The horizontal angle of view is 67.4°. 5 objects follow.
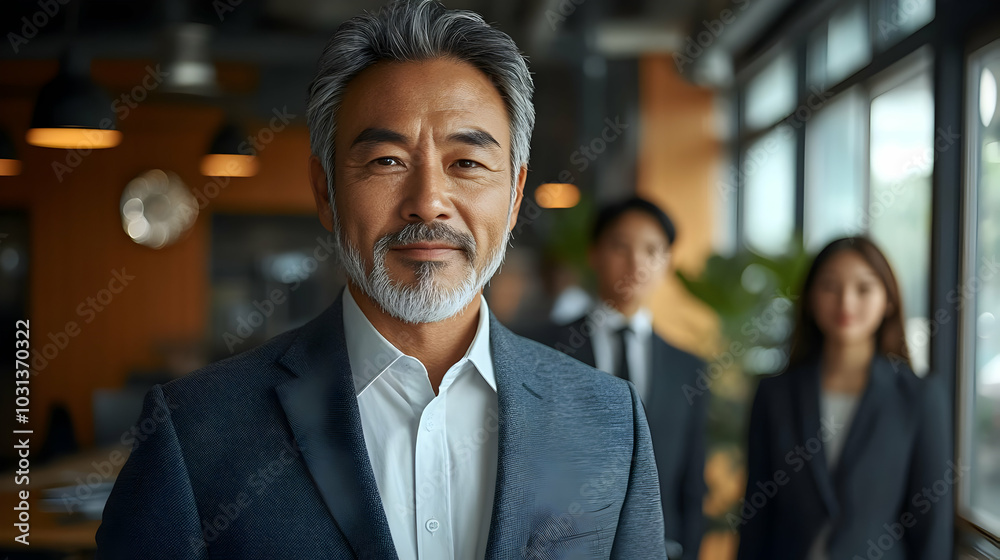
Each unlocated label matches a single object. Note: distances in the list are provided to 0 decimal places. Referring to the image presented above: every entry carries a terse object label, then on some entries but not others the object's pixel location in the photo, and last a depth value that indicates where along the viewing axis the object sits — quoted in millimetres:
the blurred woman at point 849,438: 2930
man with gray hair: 1226
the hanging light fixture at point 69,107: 3012
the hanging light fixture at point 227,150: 4910
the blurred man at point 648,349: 3309
